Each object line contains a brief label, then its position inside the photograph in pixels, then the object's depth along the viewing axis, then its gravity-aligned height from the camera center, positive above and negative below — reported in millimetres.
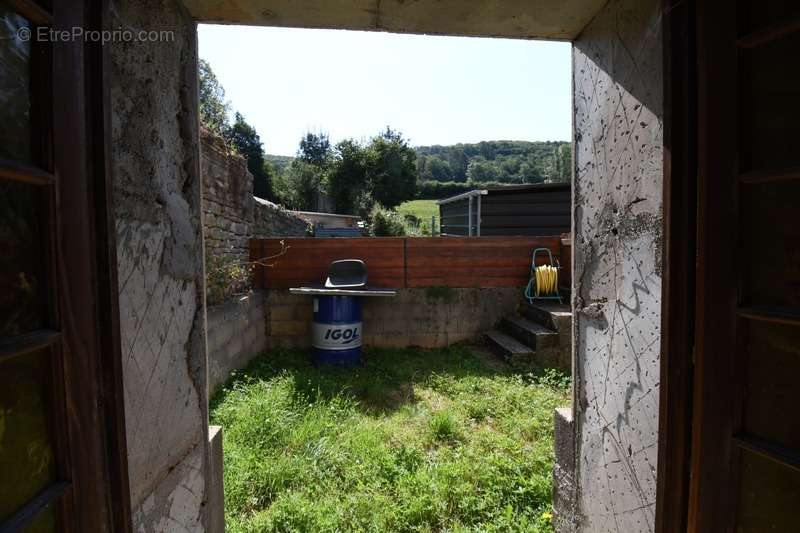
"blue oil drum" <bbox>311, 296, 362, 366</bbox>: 4848 -896
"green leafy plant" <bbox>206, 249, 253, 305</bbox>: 4129 -225
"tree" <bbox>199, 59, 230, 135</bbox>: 19750 +8309
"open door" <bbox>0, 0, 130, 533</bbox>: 812 -65
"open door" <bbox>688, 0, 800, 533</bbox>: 935 -44
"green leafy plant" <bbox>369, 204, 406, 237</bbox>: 15633 +1256
